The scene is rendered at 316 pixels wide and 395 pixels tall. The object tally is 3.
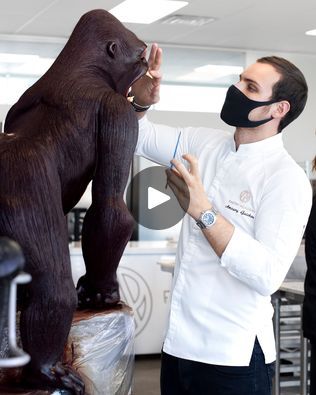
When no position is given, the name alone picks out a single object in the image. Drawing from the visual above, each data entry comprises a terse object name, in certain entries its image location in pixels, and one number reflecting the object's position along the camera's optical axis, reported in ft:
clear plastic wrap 4.12
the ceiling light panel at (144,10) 21.39
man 5.67
